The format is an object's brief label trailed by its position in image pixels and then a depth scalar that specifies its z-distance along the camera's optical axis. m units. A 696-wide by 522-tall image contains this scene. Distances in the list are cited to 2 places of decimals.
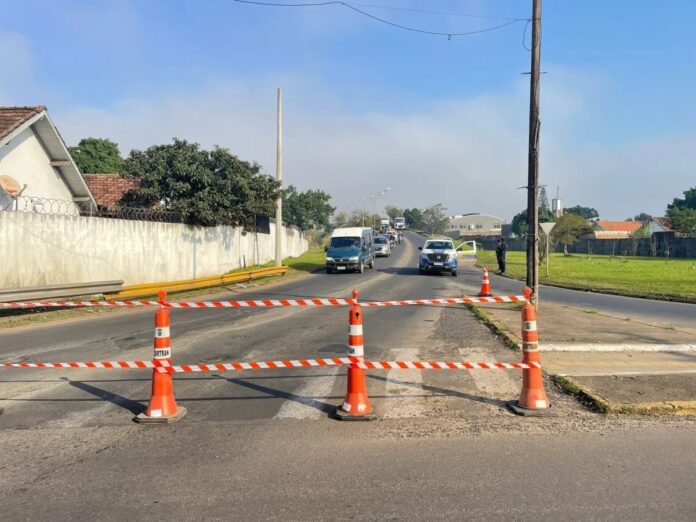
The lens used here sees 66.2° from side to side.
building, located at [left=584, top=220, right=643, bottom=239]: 96.94
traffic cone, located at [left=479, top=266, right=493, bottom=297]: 16.91
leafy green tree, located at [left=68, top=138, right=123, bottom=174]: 44.09
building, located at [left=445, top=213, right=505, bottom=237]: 160.12
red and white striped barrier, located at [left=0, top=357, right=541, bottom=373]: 5.43
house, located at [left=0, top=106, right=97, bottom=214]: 17.53
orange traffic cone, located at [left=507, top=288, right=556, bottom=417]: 5.54
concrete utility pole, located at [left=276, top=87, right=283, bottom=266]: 27.89
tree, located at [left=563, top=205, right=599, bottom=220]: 166.38
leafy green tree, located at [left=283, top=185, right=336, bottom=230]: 68.75
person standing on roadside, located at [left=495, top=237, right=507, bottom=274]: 27.95
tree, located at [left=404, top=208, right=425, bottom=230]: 159.12
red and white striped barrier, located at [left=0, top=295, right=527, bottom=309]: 6.66
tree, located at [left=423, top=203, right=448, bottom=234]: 145.12
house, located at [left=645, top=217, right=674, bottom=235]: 83.22
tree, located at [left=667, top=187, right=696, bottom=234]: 71.19
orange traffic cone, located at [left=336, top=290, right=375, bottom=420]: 5.37
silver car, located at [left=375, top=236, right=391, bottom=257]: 47.09
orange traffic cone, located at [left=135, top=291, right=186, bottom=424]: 5.32
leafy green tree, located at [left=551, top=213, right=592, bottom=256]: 47.75
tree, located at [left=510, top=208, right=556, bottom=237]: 102.46
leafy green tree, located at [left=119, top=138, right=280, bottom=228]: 23.27
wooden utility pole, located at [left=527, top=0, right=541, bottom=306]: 12.01
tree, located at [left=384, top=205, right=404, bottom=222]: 161.30
